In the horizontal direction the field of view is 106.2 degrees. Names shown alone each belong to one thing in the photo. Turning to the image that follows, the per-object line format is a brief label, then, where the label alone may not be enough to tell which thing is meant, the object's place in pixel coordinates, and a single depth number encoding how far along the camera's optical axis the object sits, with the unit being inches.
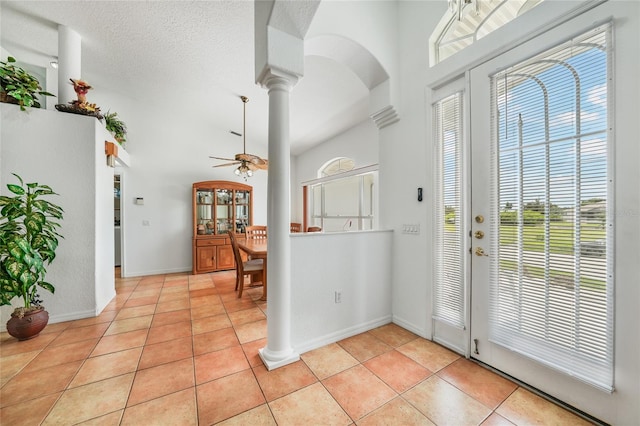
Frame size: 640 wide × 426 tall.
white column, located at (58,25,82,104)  111.0
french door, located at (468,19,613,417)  54.1
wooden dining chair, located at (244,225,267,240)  186.2
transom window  70.2
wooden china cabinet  193.8
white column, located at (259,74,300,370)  74.6
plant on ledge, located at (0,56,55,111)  92.7
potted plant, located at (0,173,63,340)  82.0
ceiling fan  147.3
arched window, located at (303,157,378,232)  175.9
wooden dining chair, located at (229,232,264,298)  133.3
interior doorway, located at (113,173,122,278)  221.4
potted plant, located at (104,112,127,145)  143.4
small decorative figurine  108.1
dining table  120.3
